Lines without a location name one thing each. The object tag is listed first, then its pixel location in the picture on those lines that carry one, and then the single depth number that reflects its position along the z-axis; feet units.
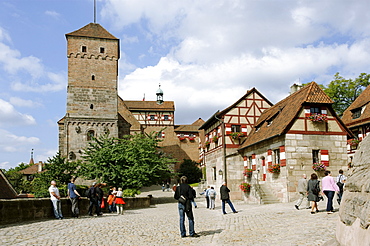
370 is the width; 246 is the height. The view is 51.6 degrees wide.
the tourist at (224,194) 52.16
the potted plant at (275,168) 67.05
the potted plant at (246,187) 77.25
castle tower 136.05
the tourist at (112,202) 58.94
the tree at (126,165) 84.17
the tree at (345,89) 120.72
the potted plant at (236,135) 92.38
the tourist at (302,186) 45.21
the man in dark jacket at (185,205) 28.91
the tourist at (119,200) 54.70
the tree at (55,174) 98.47
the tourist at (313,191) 40.75
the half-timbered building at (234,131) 90.43
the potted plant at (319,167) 64.23
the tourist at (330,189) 39.19
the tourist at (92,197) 47.24
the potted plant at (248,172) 82.51
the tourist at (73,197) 43.29
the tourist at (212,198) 67.26
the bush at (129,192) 81.42
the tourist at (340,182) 43.42
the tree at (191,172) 188.03
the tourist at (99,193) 48.59
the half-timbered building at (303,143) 64.85
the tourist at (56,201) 39.88
